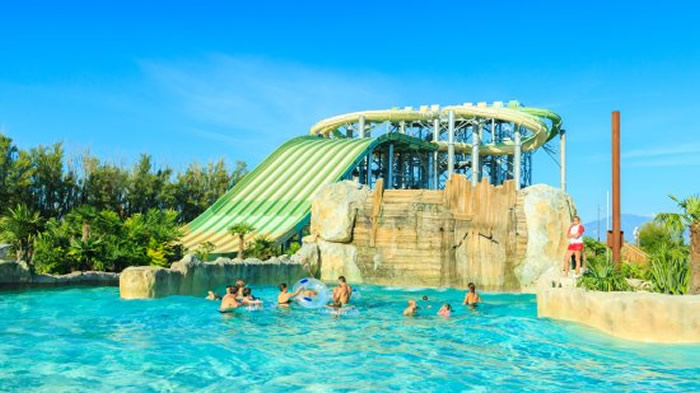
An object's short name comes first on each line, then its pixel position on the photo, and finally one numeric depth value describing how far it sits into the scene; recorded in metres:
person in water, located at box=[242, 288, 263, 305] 13.82
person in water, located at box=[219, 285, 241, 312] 13.39
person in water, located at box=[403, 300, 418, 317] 13.55
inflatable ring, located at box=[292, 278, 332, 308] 14.70
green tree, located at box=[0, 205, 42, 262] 17.80
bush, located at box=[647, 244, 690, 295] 11.40
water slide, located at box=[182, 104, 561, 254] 28.52
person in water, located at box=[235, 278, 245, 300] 14.00
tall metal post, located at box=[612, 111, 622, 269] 13.70
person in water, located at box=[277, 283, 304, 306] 14.55
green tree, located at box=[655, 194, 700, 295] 10.73
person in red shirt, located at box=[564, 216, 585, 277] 13.74
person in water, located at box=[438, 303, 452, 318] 13.59
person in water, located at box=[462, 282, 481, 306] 15.09
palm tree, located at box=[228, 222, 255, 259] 21.56
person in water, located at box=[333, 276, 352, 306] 14.39
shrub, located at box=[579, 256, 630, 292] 11.84
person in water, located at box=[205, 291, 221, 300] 14.97
